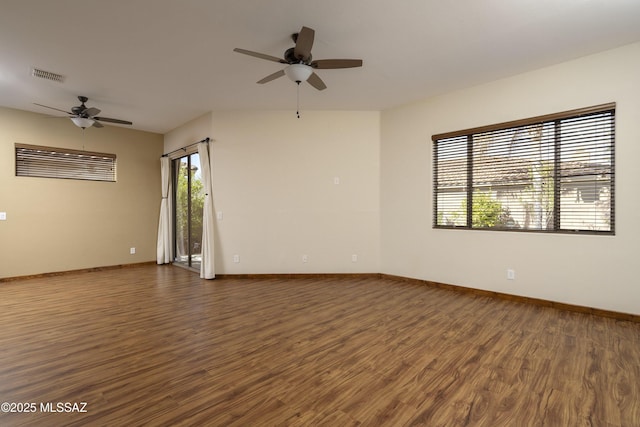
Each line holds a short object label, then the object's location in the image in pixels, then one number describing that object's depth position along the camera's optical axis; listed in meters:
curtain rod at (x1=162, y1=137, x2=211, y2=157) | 5.62
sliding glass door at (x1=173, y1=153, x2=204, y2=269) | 6.42
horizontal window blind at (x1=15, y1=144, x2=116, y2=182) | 5.61
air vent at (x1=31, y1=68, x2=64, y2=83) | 3.93
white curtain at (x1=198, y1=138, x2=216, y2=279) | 5.48
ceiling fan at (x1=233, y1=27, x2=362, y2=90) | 2.94
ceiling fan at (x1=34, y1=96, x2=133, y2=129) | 4.80
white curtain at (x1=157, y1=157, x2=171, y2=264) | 6.95
